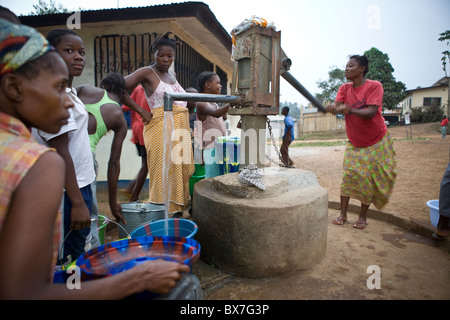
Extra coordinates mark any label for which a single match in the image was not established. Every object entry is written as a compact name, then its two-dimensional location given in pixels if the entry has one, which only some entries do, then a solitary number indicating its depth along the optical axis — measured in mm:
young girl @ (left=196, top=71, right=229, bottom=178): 3410
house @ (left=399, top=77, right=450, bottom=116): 24766
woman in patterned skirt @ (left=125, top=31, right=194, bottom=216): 2910
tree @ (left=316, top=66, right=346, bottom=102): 30281
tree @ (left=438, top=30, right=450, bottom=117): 18812
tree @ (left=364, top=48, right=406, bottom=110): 24078
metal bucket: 2623
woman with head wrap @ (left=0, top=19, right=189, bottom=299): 783
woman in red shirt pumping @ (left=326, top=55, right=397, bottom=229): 2947
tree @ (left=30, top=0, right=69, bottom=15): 15081
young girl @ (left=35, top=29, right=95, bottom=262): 1793
